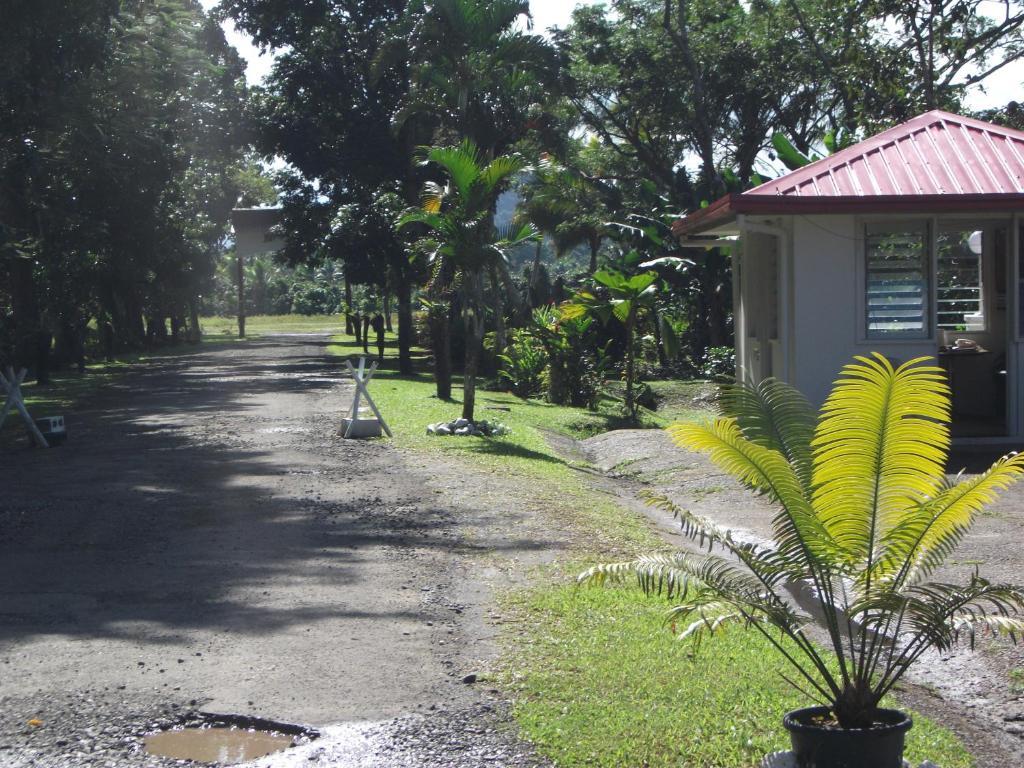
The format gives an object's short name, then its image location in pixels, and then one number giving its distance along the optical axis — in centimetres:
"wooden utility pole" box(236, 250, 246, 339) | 5662
